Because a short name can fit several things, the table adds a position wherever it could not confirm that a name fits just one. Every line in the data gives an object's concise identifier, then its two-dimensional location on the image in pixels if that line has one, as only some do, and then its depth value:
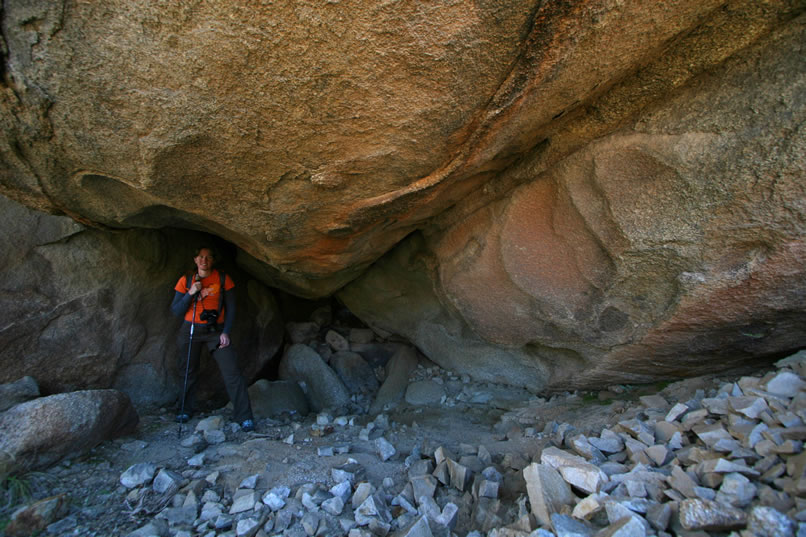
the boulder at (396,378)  3.57
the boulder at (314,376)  3.66
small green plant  1.80
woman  2.85
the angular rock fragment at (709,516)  1.16
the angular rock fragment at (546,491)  1.47
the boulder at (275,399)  3.25
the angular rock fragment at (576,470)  1.51
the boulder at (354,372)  3.91
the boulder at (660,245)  1.58
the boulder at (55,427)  1.97
